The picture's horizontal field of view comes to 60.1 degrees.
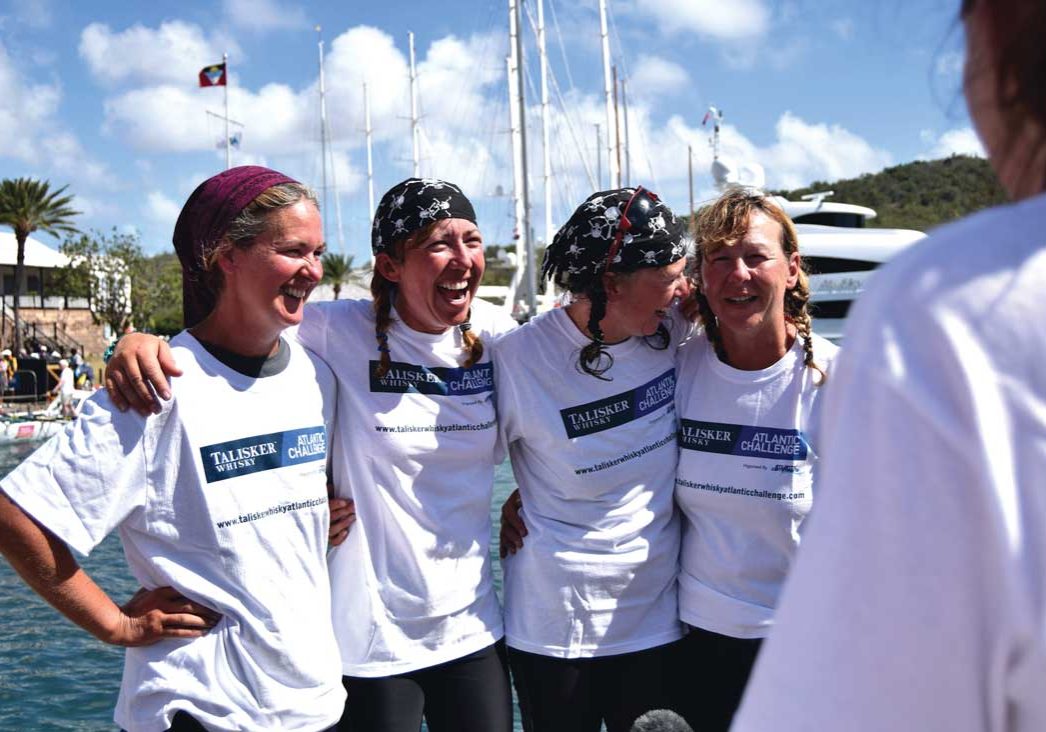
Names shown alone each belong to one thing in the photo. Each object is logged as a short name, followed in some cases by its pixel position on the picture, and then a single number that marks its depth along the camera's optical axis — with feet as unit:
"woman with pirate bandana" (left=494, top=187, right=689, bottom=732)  10.64
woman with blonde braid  10.25
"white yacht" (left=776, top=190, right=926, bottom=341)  86.53
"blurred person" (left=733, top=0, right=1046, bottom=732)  2.14
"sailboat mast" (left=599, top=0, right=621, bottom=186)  135.95
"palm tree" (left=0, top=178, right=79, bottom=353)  136.98
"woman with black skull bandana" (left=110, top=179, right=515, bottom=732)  10.21
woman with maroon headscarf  7.52
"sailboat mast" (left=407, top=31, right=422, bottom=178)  177.27
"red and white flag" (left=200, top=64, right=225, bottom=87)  144.15
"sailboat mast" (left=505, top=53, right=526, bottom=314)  128.06
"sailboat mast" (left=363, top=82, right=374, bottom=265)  193.16
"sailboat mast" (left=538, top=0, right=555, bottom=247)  133.93
